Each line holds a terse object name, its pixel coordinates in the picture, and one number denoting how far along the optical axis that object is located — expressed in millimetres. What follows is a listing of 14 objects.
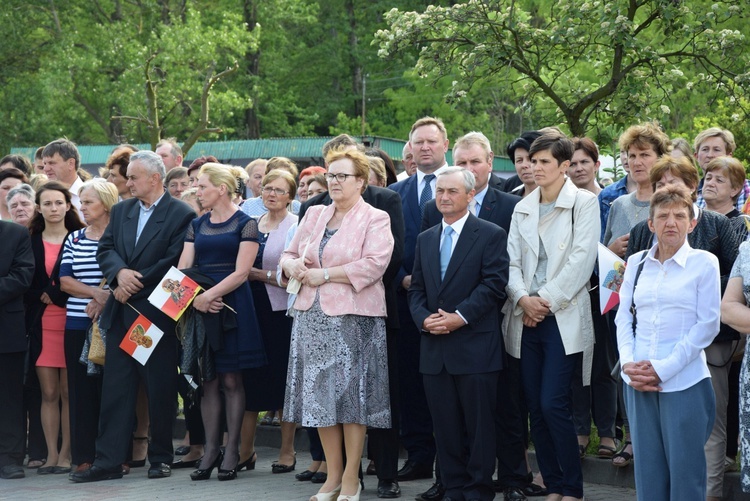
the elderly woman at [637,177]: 12293
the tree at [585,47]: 19161
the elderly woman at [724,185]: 11528
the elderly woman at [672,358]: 9013
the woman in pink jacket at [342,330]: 11565
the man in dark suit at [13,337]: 14241
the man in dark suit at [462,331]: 11171
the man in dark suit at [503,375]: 11726
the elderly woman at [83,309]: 14105
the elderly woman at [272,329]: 13834
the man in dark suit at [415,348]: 12909
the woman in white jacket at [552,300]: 11029
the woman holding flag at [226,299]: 13304
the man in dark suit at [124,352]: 13575
